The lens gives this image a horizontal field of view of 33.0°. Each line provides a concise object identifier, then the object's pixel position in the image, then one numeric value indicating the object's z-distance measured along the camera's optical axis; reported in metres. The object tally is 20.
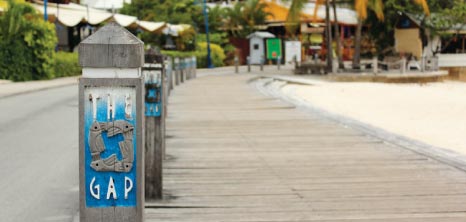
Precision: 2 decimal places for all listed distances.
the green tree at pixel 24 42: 28.83
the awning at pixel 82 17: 35.88
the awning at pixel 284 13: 56.56
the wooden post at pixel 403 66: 38.86
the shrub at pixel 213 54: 52.16
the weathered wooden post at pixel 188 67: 32.94
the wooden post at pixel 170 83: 24.01
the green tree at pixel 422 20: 45.00
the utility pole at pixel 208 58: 50.59
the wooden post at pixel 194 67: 35.18
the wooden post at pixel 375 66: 38.18
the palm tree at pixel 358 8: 37.00
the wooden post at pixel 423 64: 40.97
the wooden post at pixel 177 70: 28.02
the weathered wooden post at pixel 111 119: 4.15
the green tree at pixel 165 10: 54.50
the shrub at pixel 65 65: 33.30
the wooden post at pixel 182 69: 30.06
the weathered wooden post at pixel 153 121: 6.84
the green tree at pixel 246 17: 57.44
